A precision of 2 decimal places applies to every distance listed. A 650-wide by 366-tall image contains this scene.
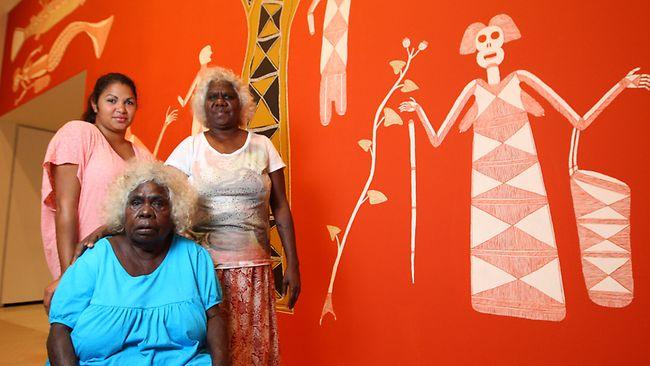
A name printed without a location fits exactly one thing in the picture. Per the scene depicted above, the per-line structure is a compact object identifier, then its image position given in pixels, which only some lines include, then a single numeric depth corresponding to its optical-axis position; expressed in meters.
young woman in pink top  1.38
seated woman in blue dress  1.07
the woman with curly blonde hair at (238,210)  1.39
